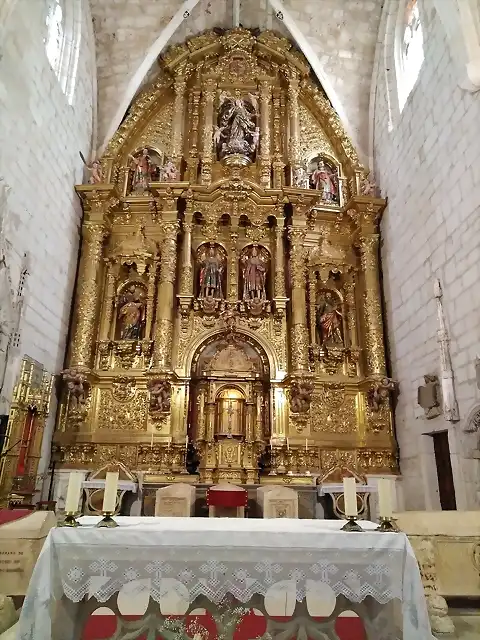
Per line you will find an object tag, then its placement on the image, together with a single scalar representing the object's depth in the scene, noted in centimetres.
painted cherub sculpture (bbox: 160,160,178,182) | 1204
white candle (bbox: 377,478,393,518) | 342
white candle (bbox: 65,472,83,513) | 333
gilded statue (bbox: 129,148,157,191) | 1256
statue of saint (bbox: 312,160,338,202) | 1276
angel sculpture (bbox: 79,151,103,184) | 1182
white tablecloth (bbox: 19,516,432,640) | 292
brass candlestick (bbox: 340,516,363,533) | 327
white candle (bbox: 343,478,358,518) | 343
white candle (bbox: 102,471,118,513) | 349
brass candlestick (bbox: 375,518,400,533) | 327
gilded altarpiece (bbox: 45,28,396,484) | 1028
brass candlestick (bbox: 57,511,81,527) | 320
